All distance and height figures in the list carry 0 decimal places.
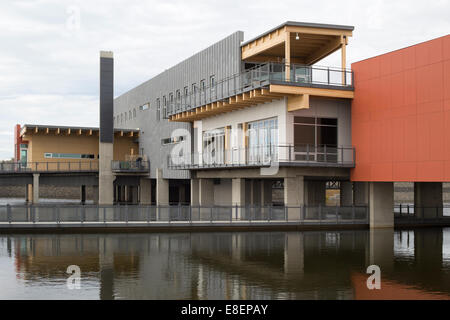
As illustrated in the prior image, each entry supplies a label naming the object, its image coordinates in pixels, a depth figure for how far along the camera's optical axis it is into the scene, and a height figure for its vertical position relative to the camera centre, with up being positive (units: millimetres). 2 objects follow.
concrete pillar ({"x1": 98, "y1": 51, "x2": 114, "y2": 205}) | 52906 +4106
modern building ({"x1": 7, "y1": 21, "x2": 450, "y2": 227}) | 29734 +3121
